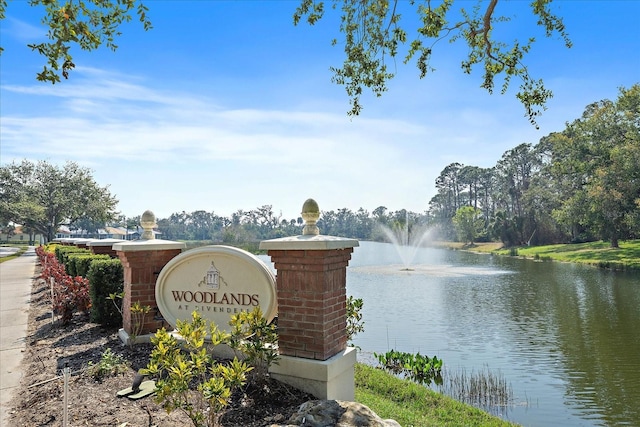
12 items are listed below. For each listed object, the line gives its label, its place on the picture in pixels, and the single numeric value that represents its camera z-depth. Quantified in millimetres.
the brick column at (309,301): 4012
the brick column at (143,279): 5543
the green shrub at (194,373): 3125
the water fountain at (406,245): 32466
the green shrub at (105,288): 6688
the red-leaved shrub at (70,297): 7208
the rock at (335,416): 3125
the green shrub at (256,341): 3980
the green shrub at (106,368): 4520
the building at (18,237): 73062
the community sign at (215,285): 4570
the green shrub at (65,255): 10339
